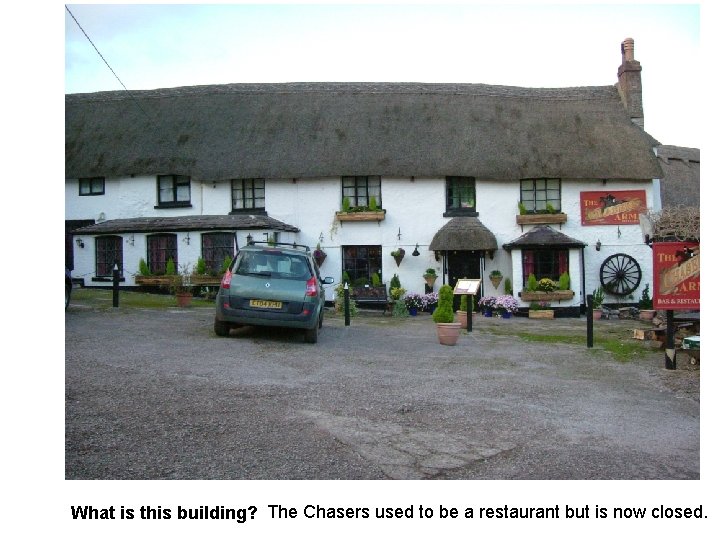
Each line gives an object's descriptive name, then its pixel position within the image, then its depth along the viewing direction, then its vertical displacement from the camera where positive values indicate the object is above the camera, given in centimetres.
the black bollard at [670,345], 1017 -131
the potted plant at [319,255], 2266 +40
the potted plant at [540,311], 2123 -155
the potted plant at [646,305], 1961 -145
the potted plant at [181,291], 1812 -64
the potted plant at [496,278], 2244 -47
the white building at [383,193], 2247 +261
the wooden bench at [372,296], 2136 -100
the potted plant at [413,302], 2150 -122
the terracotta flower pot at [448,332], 1243 -130
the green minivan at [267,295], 1117 -48
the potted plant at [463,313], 1653 -126
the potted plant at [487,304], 2159 -133
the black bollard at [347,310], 1579 -108
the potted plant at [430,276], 2233 -37
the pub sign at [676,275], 973 -19
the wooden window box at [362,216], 2248 +176
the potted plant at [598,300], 2106 -126
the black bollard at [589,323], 1291 -120
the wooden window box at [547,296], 2145 -106
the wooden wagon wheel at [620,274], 2267 -39
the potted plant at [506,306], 2119 -136
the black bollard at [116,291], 1620 -56
